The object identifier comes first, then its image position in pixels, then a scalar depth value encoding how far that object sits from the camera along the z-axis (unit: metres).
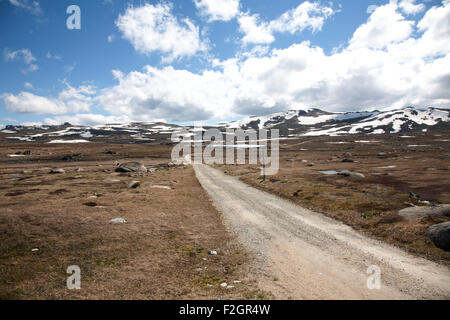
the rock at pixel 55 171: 63.60
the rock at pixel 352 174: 51.22
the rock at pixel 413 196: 30.35
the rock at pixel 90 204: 25.47
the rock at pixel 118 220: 20.25
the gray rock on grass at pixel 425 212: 19.62
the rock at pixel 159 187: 39.77
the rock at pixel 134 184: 39.81
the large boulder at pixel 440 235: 14.80
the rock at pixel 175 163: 91.60
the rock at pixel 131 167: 65.38
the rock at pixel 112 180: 47.19
